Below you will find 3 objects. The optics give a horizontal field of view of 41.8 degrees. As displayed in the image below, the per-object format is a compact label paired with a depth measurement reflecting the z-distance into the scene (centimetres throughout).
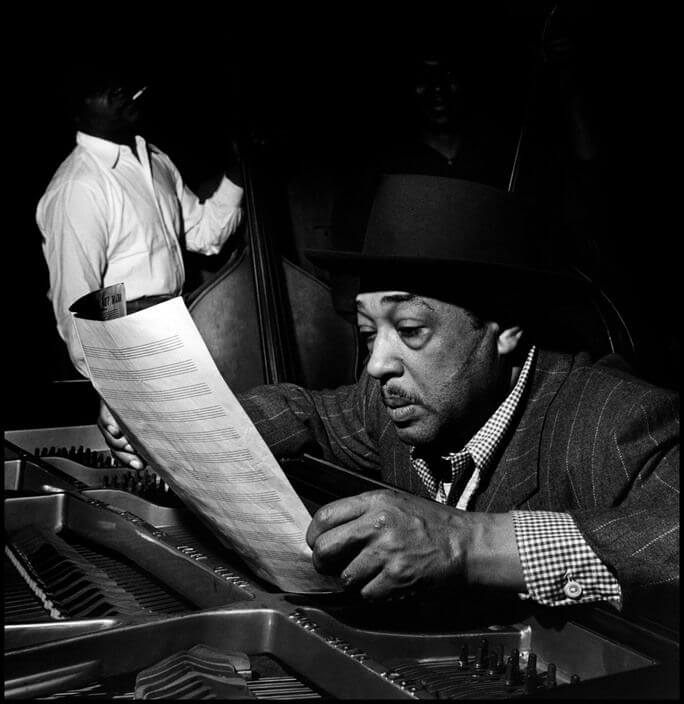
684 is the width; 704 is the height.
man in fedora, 108
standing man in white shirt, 306
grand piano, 83
